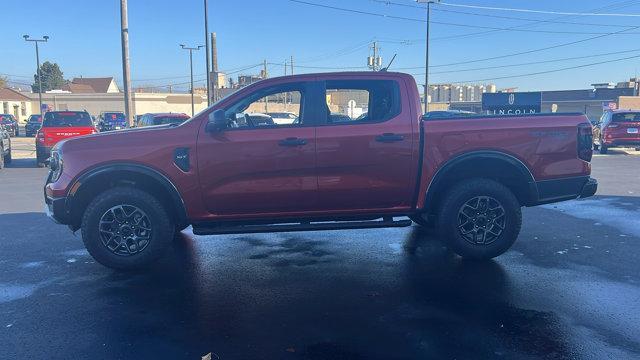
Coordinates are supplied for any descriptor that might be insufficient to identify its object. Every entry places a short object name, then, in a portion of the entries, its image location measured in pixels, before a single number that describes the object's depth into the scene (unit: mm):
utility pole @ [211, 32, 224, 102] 25939
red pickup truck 5430
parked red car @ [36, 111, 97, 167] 16172
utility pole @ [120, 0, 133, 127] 17281
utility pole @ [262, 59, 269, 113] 58319
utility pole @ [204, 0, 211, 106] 25516
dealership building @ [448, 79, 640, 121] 60000
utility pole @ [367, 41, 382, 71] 39906
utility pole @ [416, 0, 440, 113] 30206
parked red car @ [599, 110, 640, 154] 20359
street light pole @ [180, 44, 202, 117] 49078
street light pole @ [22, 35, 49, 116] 42678
